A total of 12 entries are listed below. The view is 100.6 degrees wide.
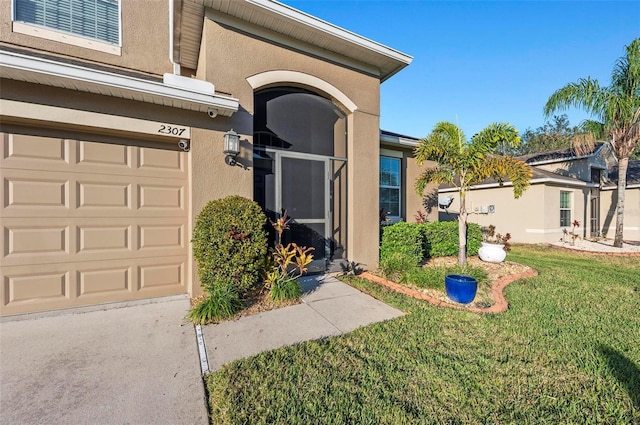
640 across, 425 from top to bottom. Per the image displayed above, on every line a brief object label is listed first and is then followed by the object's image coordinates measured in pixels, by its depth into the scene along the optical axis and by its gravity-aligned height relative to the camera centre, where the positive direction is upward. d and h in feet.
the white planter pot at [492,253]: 24.72 -4.20
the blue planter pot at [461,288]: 15.03 -4.54
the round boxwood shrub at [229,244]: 13.52 -1.86
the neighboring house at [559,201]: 42.16 +1.29
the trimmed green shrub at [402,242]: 21.67 -2.76
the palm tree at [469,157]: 21.21 +4.33
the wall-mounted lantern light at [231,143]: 15.28 +3.79
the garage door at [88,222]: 12.78 -0.71
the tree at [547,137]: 121.29 +35.22
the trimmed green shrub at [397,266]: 19.39 -4.32
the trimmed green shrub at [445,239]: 25.95 -3.03
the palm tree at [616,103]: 33.65 +13.94
